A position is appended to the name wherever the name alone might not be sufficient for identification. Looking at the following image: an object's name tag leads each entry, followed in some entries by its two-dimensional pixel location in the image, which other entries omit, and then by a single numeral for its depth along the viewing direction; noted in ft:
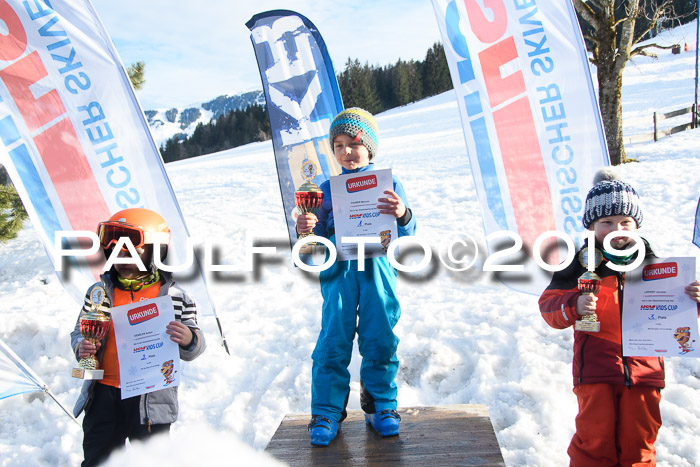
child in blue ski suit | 8.39
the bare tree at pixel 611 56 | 27.40
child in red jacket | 7.04
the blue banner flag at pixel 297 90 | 13.73
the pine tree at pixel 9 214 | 24.07
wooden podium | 7.82
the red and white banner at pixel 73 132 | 12.03
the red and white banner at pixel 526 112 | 10.38
